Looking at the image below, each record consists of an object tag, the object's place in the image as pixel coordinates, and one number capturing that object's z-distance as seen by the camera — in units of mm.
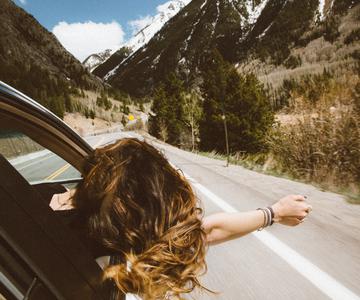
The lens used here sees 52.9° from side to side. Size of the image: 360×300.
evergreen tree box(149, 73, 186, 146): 41812
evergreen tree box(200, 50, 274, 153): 26703
